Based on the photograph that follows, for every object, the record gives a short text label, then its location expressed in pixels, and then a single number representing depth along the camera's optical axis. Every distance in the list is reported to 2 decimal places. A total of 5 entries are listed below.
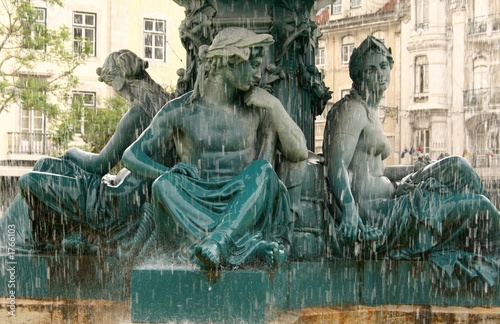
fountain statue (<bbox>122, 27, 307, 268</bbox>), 5.56
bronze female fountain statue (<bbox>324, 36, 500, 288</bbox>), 6.49
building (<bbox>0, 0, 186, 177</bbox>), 34.00
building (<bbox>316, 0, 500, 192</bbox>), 47.12
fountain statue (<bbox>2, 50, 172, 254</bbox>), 6.55
